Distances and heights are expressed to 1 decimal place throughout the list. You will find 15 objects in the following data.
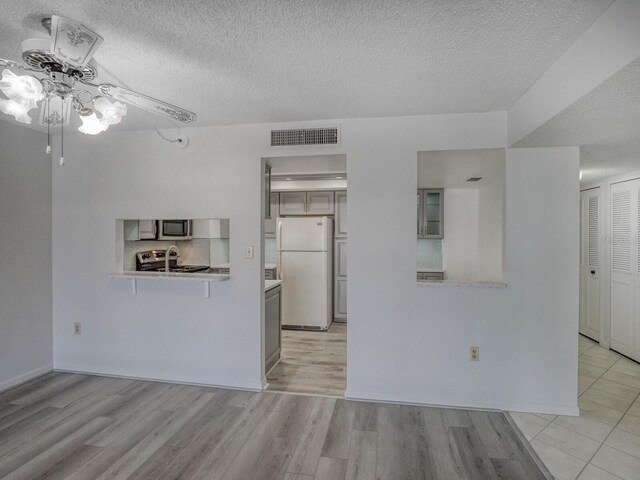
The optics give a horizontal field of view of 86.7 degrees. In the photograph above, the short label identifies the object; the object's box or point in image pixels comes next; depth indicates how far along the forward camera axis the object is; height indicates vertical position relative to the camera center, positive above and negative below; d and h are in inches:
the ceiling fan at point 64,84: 54.9 +28.1
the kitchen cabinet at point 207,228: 195.1 +6.3
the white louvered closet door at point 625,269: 140.7 -13.7
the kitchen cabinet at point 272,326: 129.2 -35.4
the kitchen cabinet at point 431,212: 191.5 +15.0
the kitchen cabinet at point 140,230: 135.4 +4.1
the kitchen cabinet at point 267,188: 120.6 +18.5
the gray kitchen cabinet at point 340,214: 204.1 +14.9
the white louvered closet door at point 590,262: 164.7 -12.3
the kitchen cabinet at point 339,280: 205.8 -25.2
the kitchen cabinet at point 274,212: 208.8 +16.6
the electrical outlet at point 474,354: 105.7 -36.2
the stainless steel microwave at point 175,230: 172.3 +5.1
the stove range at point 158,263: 153.2 -11.5
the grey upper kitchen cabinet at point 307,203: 205.5 +21.8
